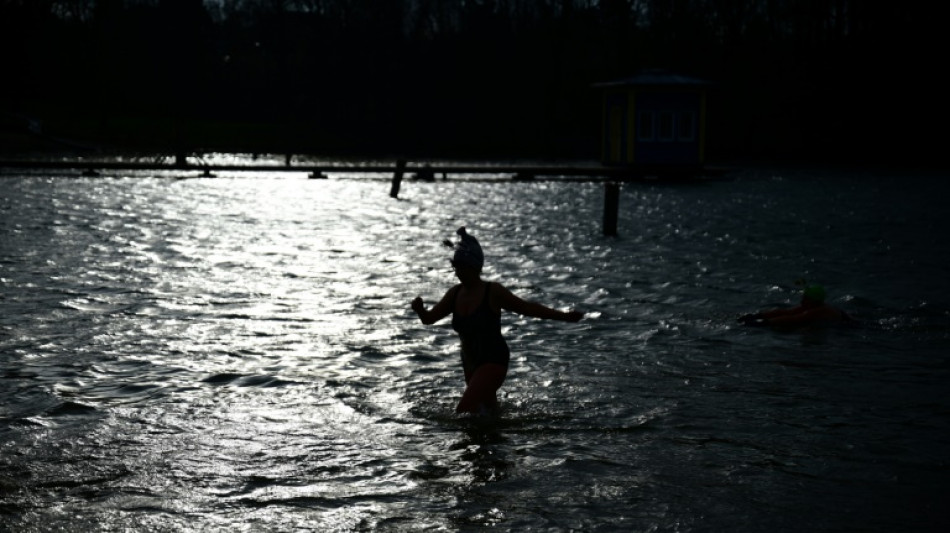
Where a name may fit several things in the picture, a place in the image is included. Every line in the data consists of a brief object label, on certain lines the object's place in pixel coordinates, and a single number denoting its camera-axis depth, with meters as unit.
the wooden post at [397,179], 40.53
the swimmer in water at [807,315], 14.02
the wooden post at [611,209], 27.55
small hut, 50.38
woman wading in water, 8.82
